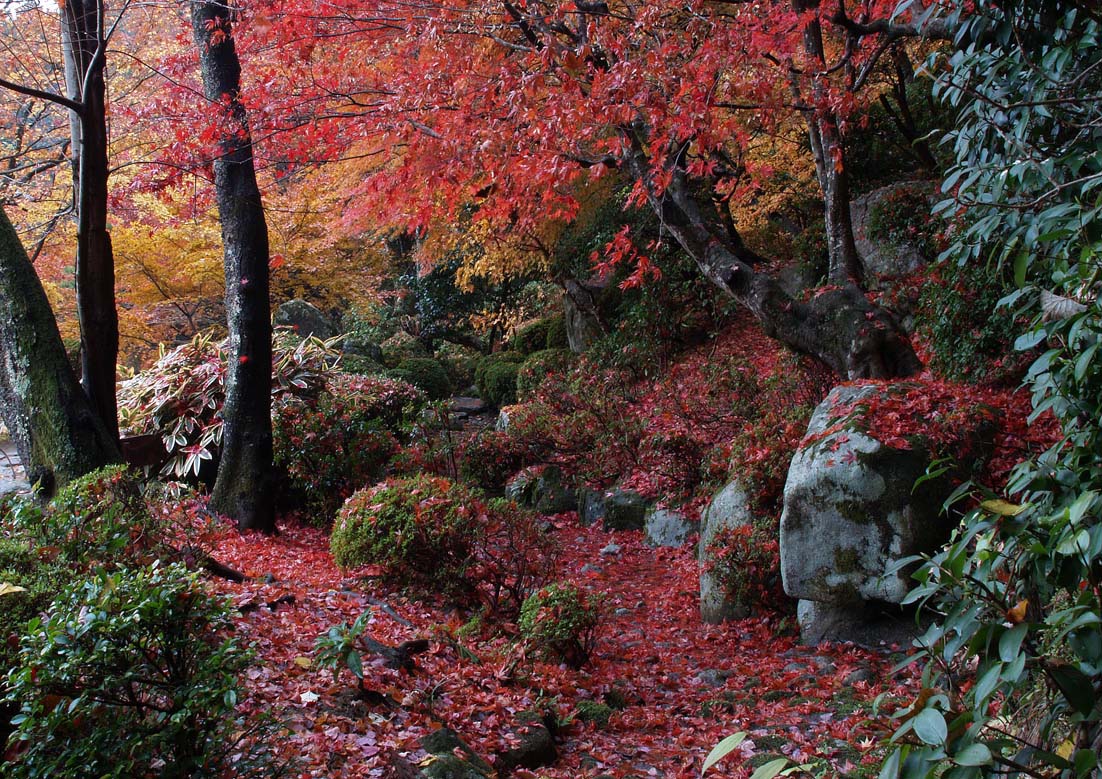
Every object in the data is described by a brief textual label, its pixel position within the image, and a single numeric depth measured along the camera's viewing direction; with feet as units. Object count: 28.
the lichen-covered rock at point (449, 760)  9.68
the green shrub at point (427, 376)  46.88
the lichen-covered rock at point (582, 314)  42.29
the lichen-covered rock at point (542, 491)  30.78
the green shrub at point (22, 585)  8.70
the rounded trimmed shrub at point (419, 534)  16.60
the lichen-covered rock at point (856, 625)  16.30
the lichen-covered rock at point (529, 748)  11.12
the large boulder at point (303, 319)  49.62
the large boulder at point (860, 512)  15.90
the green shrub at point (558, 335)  47.60
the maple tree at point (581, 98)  20.80
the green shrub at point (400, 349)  50.33
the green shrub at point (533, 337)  49.85
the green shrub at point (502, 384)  44.93
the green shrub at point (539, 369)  41.09
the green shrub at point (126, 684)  7.35
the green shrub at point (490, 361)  47.54
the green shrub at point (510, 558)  17.01
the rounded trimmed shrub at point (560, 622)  14.98
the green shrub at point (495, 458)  31.40
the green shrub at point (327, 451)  26.08
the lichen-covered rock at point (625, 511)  27.89
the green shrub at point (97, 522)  11.51
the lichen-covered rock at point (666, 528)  25.38
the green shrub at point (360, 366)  40.46
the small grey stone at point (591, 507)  29.19
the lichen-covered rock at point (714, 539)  19.19
